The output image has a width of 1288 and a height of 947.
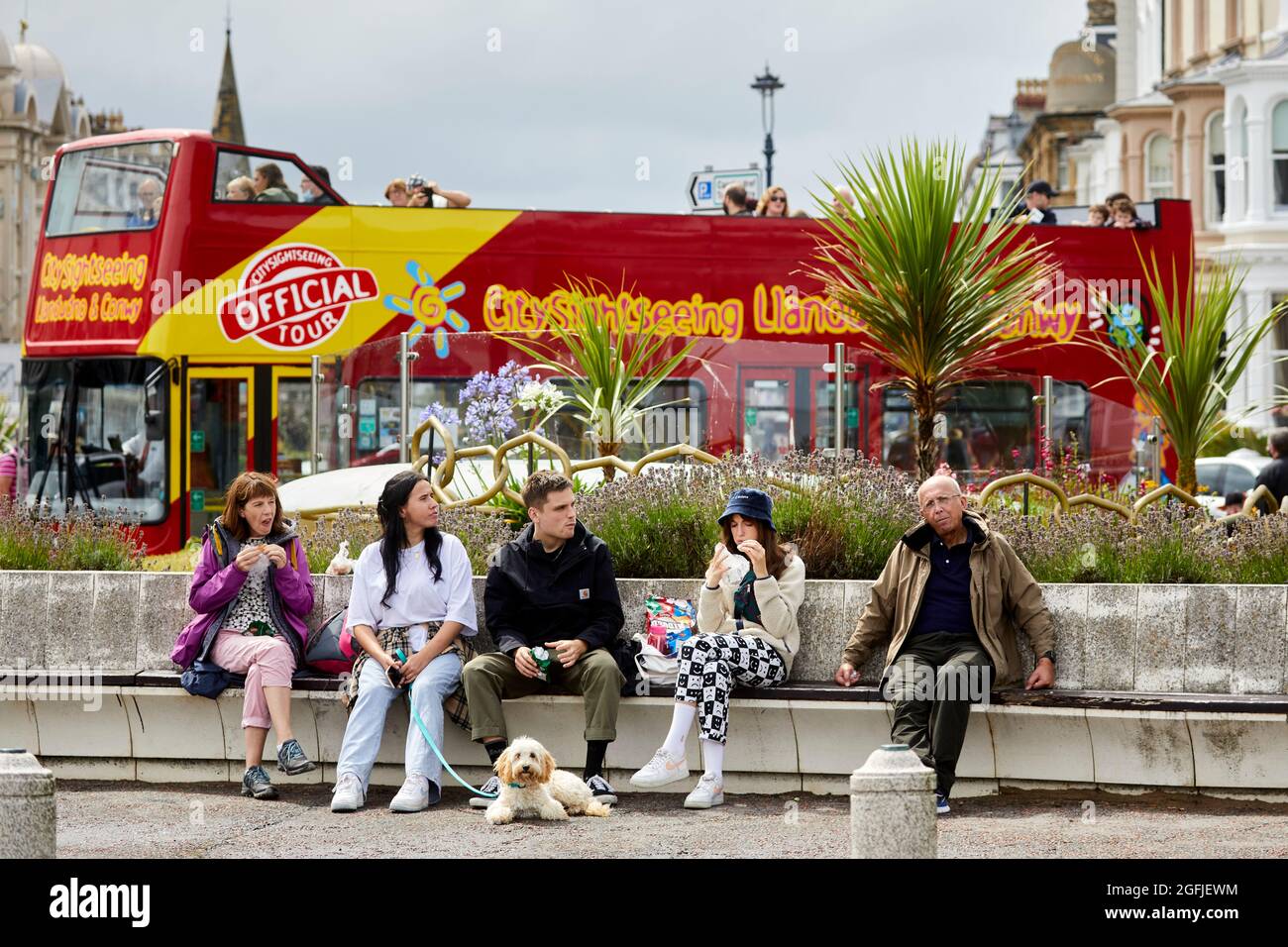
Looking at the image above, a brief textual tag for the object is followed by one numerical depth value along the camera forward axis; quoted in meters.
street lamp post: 29.98
